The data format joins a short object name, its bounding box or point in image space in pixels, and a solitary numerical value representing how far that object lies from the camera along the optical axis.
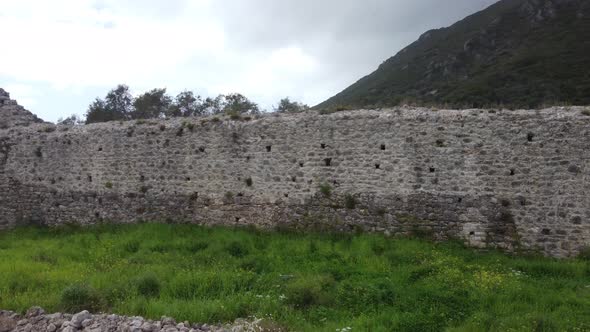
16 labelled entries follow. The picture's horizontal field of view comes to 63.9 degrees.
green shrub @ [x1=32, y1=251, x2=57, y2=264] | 10.70
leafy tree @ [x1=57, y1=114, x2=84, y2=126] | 33.22
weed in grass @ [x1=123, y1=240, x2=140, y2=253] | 11.58
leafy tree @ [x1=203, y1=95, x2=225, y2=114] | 30.50
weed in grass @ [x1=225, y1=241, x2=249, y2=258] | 10.76
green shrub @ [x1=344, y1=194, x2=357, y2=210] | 11.93
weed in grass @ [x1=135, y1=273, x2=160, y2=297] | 8.38
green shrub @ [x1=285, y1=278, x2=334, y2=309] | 7.78
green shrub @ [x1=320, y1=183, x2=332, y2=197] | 12.22
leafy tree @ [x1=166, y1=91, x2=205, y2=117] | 30.22
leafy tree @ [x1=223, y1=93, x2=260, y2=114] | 26.67
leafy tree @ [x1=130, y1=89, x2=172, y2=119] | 31.80
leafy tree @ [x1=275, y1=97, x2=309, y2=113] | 25.13
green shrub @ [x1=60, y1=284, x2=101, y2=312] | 7.75
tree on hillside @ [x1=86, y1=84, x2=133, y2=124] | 32.47
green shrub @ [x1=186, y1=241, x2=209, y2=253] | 11.31
